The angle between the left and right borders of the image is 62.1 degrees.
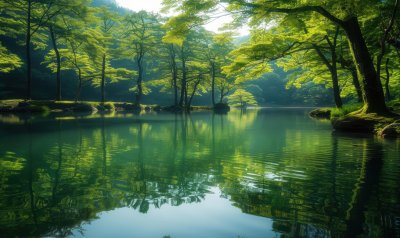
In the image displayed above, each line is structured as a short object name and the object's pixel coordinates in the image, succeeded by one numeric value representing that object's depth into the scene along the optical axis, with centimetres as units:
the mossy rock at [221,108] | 4477
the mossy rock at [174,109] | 4147
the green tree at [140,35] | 4128
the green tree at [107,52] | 3783
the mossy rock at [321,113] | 3177
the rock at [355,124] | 1427
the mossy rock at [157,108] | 4225
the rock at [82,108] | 3180
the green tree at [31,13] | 3009
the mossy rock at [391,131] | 1246
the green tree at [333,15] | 1336
